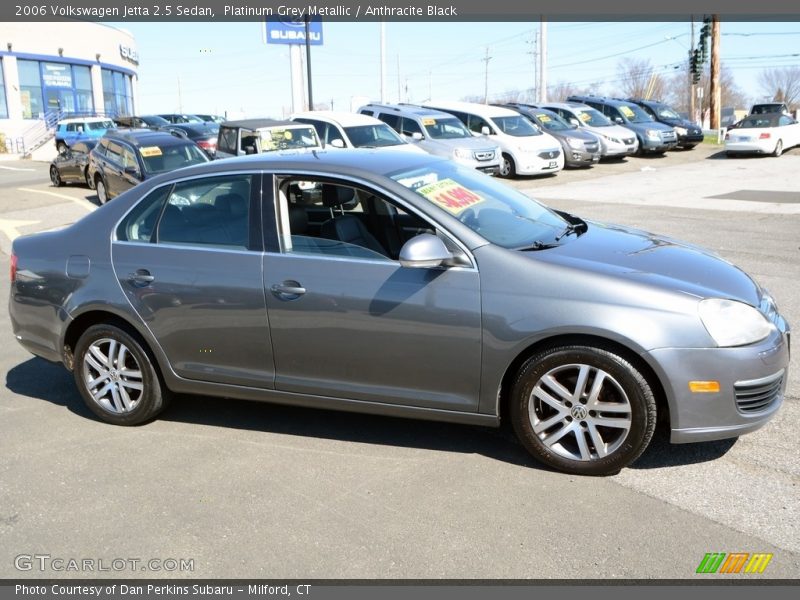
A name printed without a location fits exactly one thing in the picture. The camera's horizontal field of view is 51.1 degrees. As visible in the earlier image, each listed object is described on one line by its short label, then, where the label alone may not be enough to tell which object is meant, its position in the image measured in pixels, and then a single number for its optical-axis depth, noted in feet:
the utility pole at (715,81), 112.06
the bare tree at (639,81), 354.19
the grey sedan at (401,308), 13.43
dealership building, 163.63
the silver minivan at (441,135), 67.92
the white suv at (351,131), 60.49
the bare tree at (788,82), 340.39
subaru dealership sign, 110.11
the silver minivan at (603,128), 84.79
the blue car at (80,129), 121.19
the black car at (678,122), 97.04
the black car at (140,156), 50.16
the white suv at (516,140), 72.69
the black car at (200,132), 88.65
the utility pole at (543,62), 122.01
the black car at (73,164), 68.90
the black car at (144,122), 115.14
